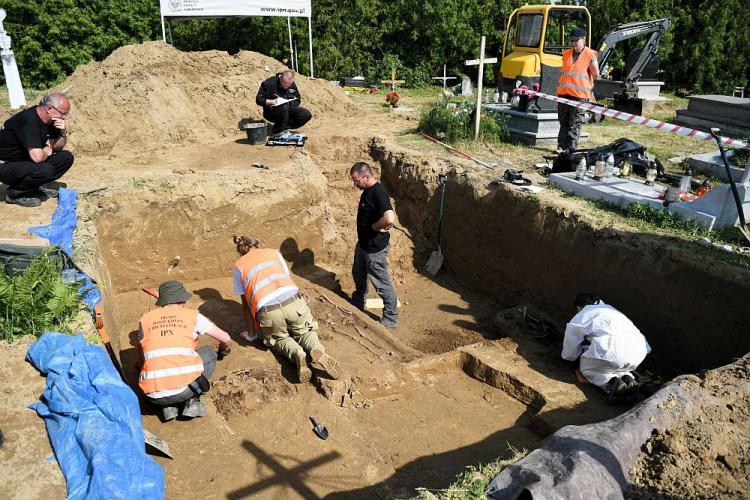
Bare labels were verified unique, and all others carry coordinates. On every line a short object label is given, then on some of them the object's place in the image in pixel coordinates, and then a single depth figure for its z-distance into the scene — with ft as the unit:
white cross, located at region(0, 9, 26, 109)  37.83
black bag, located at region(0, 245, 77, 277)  15.92
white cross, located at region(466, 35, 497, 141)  30.66
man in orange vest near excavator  29.12
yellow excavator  42.32
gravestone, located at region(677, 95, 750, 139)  38.27
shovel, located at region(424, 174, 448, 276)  29.22
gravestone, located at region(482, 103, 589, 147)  32.40
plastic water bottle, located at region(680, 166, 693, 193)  22.16
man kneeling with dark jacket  33.94
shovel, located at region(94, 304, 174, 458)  13.50
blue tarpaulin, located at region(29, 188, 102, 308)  15.96
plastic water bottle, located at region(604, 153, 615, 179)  24.68
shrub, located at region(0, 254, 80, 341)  13.94
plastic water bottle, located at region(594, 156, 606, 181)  24.39
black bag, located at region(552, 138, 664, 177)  26.12
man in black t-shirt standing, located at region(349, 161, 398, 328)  21.35
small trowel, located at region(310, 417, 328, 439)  15.92
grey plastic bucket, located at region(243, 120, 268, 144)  32.42
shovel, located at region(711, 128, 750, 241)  19.06
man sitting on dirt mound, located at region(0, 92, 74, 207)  21.17
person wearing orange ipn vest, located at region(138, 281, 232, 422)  14.76
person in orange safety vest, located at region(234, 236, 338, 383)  17.95
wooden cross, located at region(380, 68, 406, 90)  58.95
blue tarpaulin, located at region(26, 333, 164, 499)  10.77
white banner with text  45.83
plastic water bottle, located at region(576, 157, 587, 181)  24.68
